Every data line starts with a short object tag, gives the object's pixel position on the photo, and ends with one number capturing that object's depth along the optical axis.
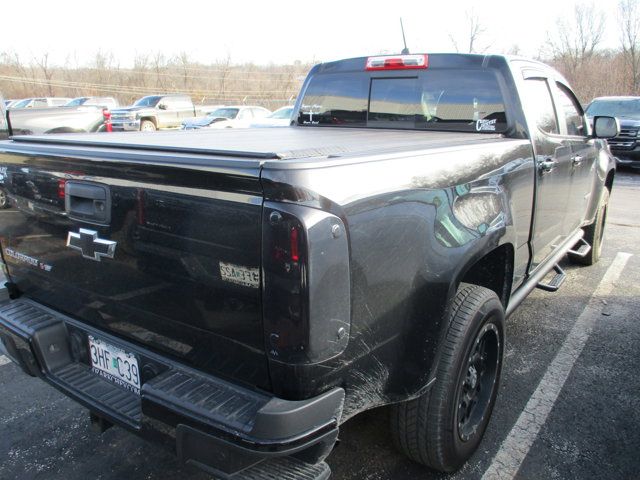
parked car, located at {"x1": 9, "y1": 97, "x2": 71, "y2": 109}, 25.77
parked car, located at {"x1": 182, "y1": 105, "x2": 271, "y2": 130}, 18.59
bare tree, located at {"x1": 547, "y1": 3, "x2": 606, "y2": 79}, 35.97
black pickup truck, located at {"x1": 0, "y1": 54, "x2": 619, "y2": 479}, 1.56
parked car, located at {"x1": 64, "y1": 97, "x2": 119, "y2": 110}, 25.49
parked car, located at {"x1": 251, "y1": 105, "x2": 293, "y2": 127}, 15.87
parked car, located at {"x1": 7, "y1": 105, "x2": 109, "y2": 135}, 9.99
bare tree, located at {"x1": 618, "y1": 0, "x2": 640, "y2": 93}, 28.42
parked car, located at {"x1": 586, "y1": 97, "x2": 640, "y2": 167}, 12.66
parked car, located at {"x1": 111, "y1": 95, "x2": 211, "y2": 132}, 21.36
